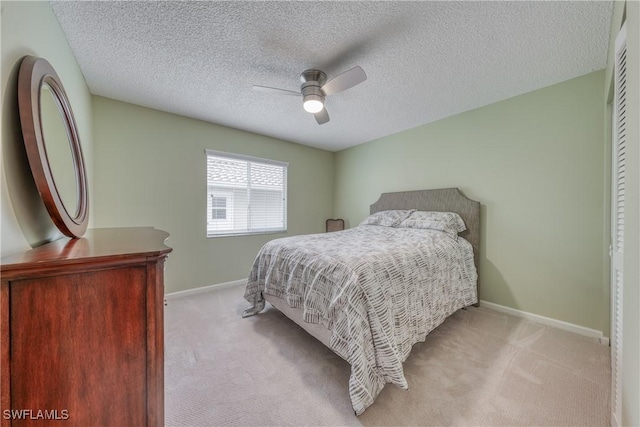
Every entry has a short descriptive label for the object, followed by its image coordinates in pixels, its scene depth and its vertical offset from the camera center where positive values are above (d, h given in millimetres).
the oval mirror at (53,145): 1019 +344
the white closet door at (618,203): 1131 +60
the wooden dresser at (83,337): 675 -396
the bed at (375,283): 1443 -558
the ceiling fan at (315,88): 1883 +1033
